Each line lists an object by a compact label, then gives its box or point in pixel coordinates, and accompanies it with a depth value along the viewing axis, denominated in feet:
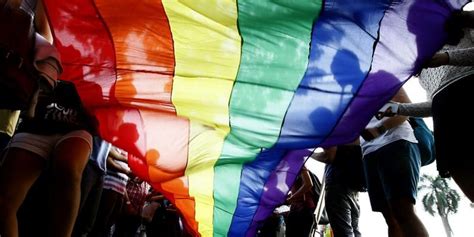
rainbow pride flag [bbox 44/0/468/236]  4.26
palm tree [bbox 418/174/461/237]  107.65
